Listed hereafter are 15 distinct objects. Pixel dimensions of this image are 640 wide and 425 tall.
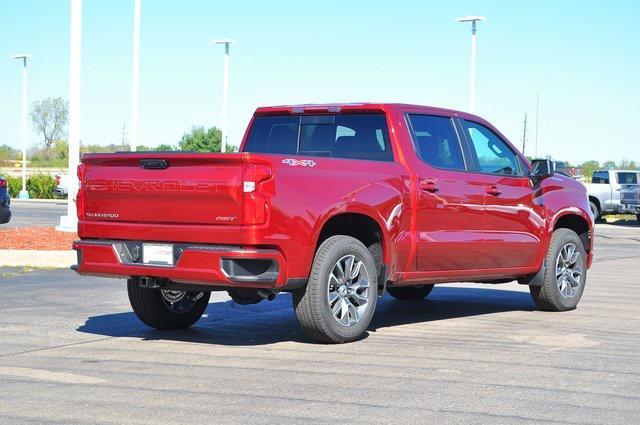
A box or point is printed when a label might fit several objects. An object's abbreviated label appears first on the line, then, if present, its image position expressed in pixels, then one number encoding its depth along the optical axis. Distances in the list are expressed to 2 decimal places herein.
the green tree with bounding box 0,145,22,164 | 88.31
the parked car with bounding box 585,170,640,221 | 37.03
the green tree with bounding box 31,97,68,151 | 103.53
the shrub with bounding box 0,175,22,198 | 53.20
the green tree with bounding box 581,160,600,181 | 78.26
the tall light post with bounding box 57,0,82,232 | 22.00
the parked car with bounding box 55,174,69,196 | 50.34
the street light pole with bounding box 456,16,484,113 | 38.59
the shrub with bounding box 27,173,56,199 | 53.91
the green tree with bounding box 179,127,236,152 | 69.09
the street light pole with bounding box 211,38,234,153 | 43.84
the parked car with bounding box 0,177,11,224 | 18.27
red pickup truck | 8.08
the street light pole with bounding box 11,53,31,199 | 54.84
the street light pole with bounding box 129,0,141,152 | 30.50
